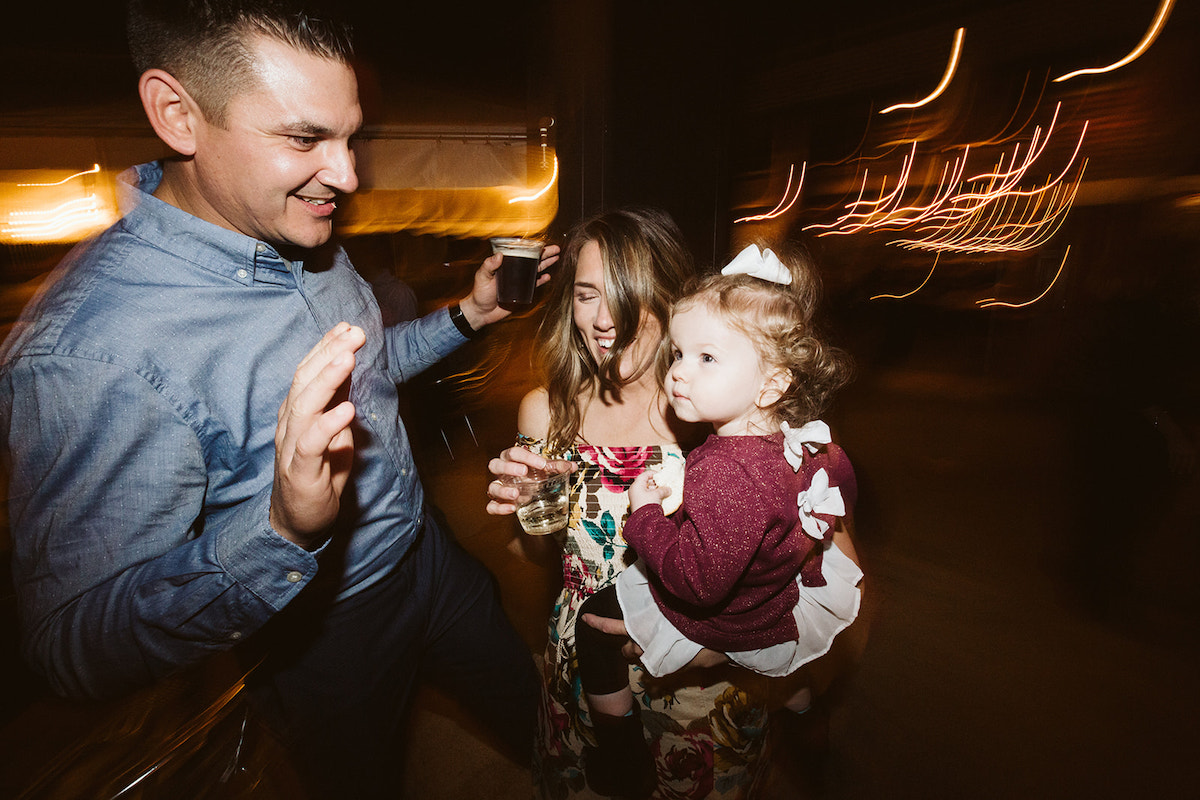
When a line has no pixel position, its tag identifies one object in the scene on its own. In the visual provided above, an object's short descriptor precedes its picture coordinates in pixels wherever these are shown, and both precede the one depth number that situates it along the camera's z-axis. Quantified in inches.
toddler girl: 44.5
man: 38.2
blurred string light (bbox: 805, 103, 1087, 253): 300.4
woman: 55.3
